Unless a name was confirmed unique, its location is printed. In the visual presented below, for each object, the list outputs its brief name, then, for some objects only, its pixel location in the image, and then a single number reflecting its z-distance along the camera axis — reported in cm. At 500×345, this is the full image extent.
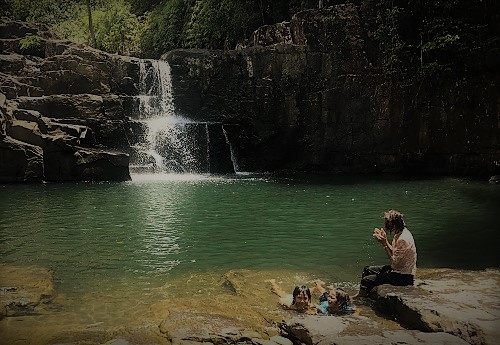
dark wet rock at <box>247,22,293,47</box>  2464
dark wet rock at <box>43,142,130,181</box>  2095
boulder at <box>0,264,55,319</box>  675
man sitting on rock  684
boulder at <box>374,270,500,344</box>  533
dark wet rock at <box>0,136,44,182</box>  2010
